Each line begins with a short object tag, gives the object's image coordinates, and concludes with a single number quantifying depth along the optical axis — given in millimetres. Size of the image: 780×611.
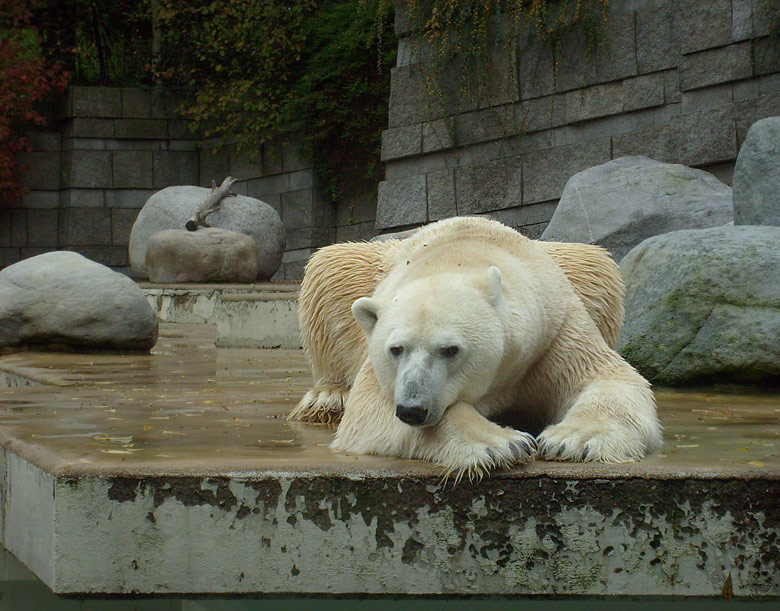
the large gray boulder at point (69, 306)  13125
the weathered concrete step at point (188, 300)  20141
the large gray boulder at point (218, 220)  24172
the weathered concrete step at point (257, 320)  14781
